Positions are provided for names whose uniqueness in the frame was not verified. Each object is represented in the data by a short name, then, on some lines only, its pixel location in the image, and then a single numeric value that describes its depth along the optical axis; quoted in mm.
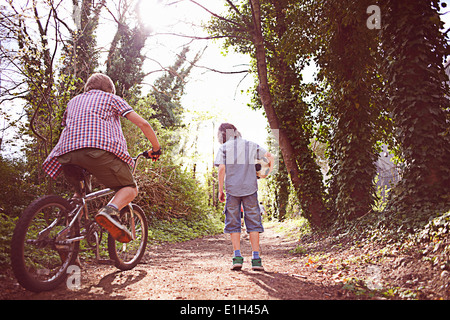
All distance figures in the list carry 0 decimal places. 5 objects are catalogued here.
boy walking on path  4109
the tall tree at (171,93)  19031
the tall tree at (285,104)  7074
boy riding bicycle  2930
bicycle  2479
